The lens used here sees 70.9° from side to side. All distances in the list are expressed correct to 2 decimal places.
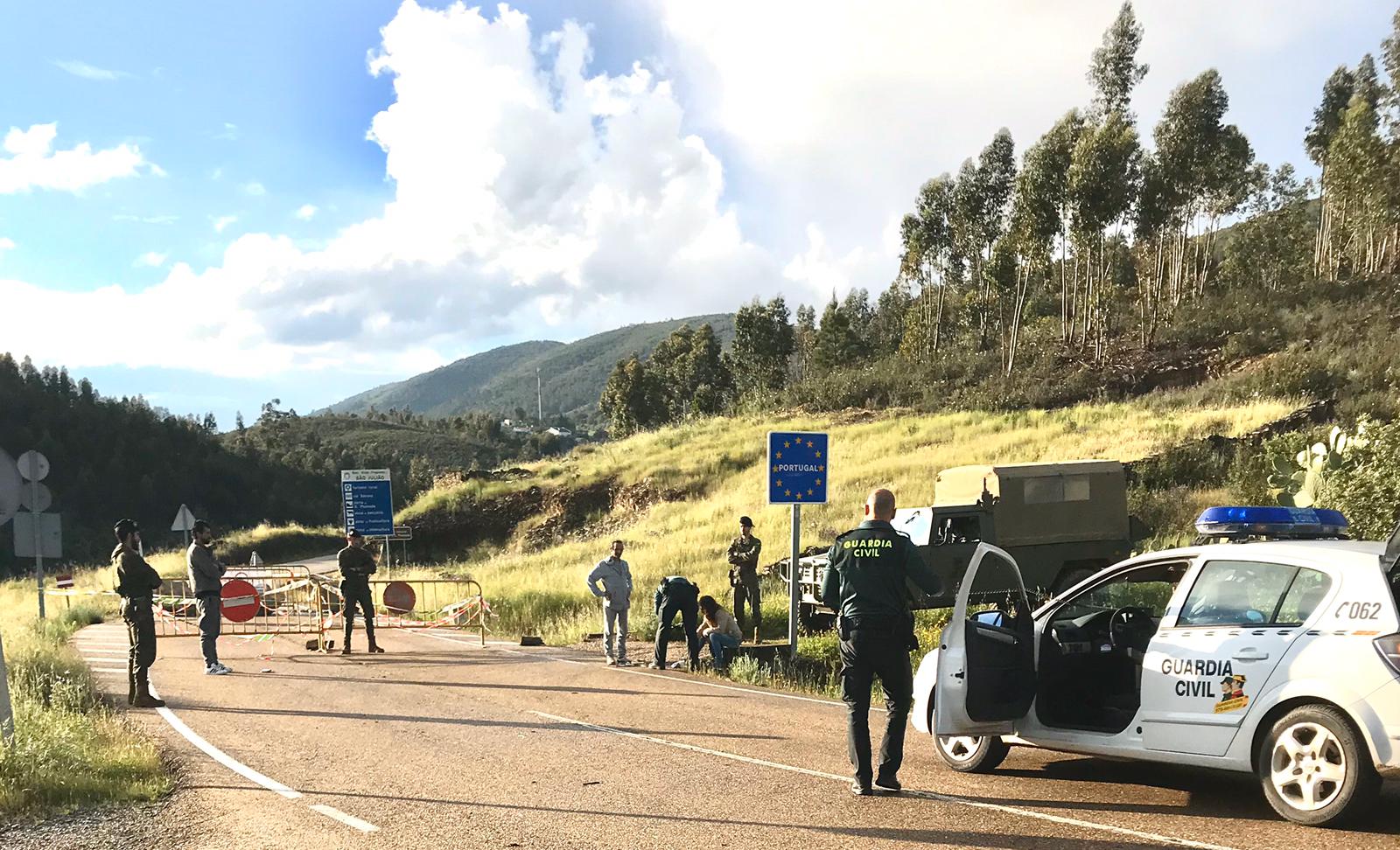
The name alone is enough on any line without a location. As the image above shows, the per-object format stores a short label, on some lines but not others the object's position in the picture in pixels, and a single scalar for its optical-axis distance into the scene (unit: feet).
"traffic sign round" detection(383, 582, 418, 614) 60.90
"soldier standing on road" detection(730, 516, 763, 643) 51.47
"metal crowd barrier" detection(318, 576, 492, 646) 59.96
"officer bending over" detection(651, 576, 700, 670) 42.57
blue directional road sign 79.92
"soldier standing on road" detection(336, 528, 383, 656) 48.16
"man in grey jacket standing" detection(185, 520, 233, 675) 41.57
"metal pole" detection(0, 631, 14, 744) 23.77
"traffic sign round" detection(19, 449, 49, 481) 50.90
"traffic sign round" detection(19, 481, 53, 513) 53.26
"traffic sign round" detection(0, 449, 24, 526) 22.95
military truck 52.65
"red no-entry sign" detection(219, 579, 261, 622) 52.47
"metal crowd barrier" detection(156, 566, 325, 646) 56.29
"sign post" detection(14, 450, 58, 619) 50.90
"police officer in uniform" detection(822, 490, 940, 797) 19.61
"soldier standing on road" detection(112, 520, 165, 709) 34.76
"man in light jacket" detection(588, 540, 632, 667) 43.45
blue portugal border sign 42.70
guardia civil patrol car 16.07
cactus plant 43.78
